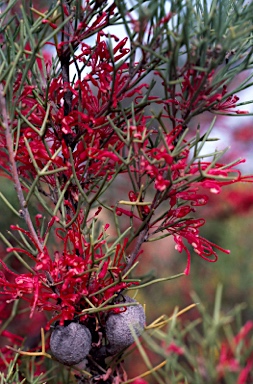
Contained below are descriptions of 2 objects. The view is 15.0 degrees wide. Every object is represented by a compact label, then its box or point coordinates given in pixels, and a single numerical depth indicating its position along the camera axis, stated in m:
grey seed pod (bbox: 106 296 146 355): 0.51
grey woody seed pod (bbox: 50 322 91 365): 0.50
